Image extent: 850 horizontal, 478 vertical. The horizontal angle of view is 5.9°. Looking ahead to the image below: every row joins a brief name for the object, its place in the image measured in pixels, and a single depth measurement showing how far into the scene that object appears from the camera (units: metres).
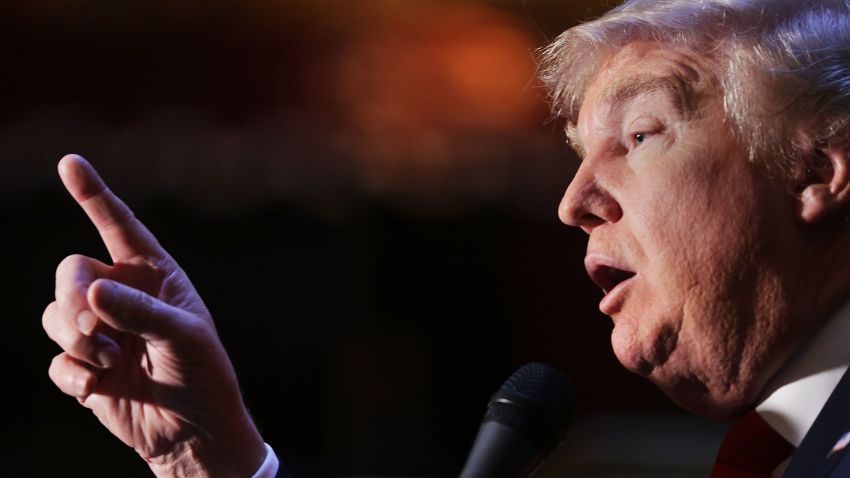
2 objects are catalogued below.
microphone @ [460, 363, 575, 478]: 4.21
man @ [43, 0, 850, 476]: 4.23
